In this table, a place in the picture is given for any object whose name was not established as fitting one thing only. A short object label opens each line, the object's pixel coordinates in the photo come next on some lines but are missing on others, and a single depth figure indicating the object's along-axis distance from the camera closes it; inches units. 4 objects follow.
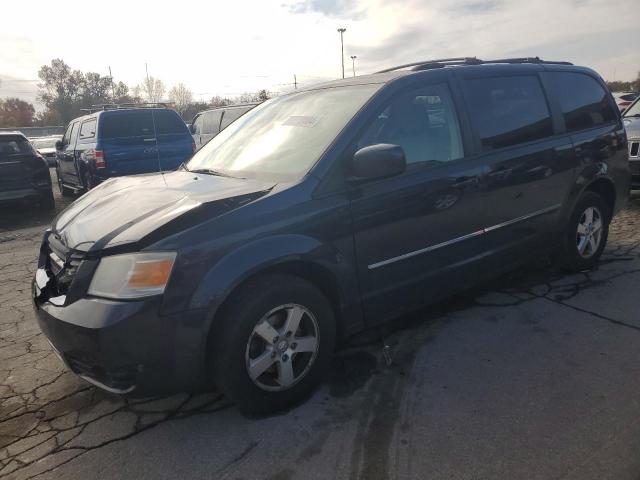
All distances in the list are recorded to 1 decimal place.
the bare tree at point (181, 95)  2460.6
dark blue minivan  92.8
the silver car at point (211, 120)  522.5
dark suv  346.0
